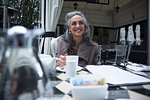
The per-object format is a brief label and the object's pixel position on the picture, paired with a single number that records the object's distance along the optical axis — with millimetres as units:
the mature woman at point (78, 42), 1637
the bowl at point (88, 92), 449
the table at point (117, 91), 533
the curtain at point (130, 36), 6763
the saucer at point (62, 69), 1051
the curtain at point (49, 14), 2611
